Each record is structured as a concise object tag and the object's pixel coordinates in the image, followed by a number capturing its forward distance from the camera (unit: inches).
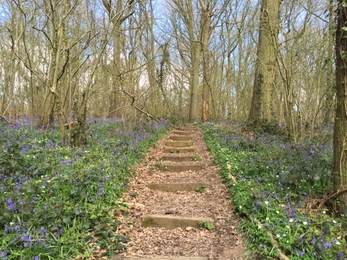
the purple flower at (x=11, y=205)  119.8
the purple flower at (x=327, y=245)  102.6
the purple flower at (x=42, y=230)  109.1
